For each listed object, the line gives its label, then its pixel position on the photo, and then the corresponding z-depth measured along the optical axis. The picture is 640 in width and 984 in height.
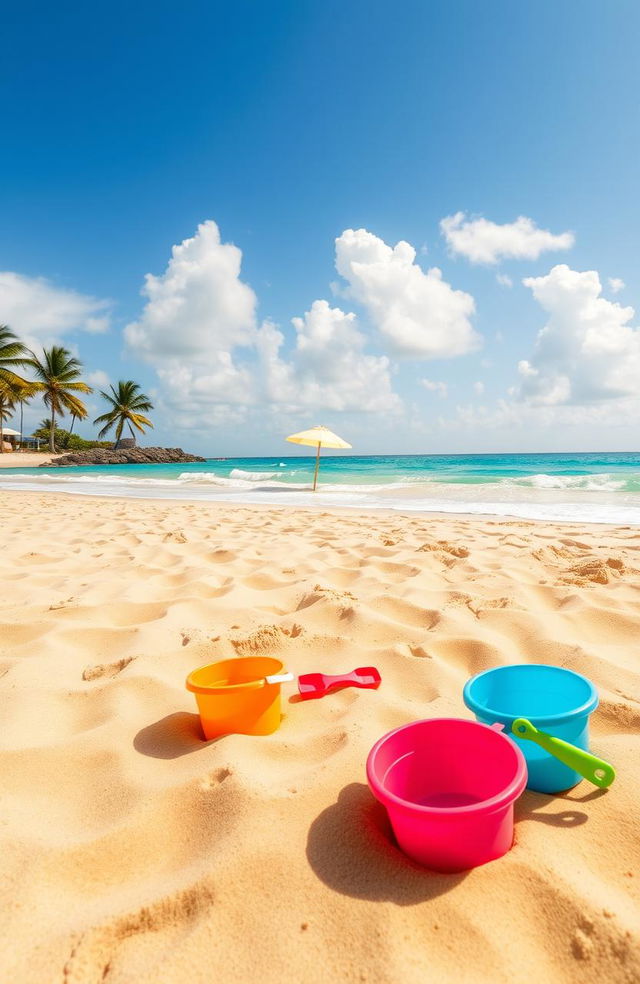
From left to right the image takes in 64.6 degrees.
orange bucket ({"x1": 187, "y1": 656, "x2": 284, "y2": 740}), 1.53
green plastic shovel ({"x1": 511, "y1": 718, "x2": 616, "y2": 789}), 1.15
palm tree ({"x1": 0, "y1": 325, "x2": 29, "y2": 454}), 29.38
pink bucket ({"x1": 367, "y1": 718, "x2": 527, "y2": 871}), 0.98
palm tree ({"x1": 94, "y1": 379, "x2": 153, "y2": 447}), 37.94
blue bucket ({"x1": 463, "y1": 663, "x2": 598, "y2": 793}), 1.25
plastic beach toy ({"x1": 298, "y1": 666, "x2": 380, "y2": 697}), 1.82
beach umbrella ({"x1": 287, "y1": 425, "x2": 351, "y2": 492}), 13.88
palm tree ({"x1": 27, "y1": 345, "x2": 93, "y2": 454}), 33.91
